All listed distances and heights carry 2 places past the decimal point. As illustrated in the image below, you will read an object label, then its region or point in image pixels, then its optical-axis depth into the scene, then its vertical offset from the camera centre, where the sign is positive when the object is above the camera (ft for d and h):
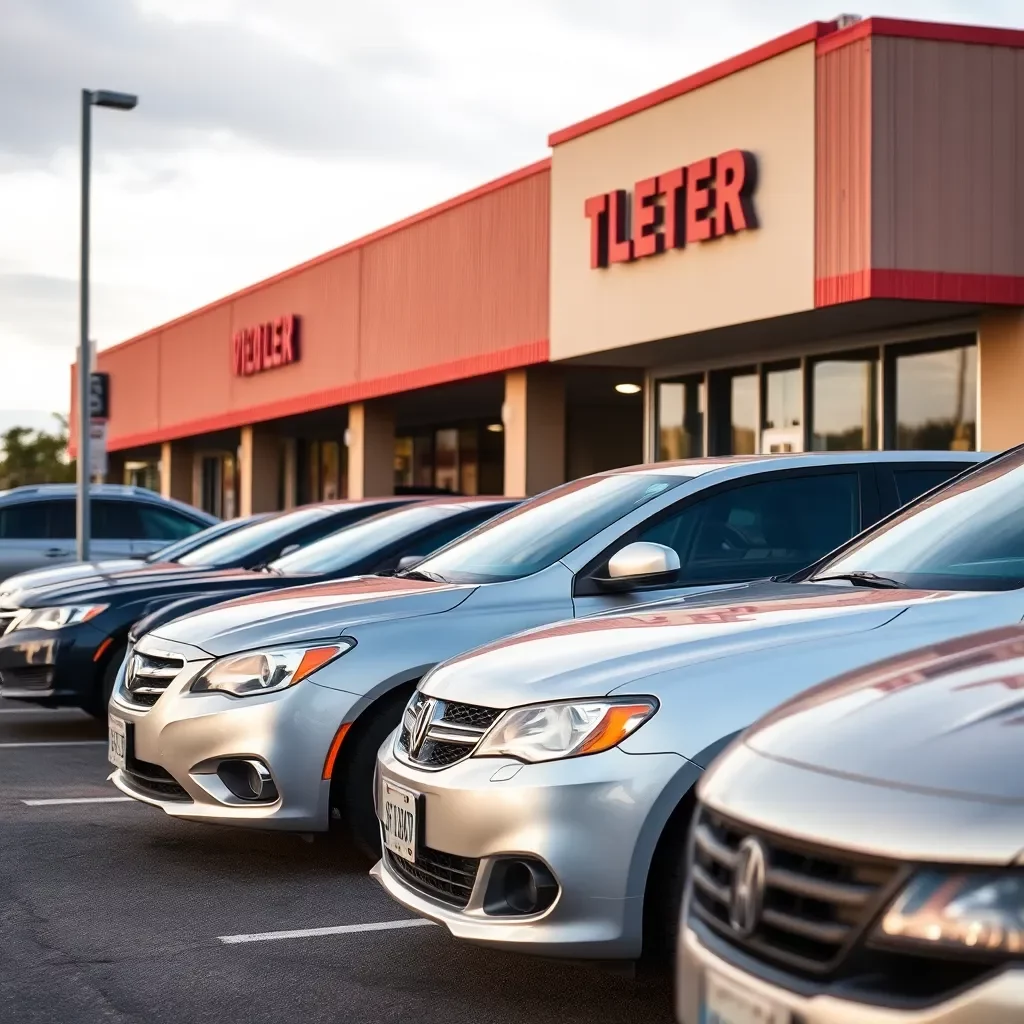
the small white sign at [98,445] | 62.49 +2.62
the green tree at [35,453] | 348.79 +12.96
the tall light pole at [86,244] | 62.54 +10.93
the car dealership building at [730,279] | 49.93 +9.05
